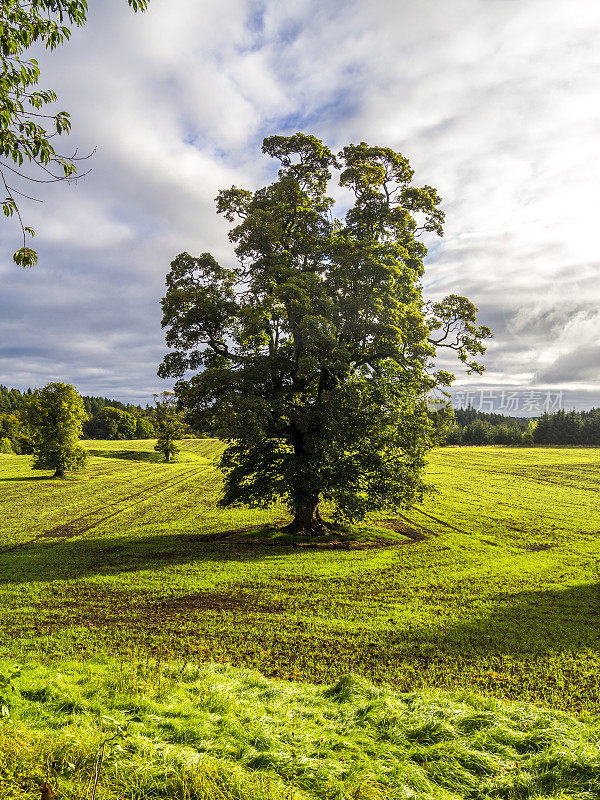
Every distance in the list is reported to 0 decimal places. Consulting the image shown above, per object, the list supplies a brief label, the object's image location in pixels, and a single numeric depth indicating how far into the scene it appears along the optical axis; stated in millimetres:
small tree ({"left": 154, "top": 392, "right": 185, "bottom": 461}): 78438
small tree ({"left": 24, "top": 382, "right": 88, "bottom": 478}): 53125
